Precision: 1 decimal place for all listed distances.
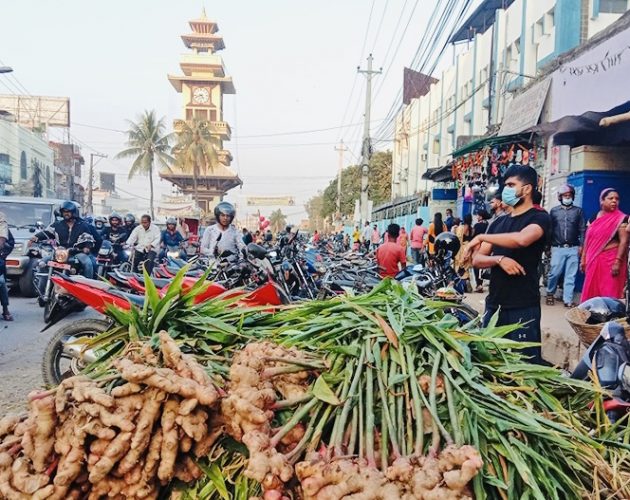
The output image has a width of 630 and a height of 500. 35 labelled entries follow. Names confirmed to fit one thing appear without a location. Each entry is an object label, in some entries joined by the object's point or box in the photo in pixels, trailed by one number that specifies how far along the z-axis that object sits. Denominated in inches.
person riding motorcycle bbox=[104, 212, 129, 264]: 436.5
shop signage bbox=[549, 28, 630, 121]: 239.9
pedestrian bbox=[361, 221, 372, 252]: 781.0
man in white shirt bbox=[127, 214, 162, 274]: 384.5
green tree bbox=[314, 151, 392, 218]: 1898.4
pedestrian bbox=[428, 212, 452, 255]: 483.5
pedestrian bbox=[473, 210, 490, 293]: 372.8
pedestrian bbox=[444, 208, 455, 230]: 518.9
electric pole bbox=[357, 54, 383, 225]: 1016.2
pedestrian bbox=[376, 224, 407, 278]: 297.4
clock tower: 2226.9
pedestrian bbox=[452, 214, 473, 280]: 402.9
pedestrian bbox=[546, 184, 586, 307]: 279.9
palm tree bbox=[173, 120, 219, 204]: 1681.8
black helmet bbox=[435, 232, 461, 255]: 264.1
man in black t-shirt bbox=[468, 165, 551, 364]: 128.5
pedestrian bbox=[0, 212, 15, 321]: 276.7
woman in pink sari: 237.6
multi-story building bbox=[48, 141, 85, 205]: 1964.1
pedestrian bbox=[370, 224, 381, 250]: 811.7
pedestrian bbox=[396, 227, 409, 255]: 658.8
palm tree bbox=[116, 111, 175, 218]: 1643.7
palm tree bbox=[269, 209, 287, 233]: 3134.8
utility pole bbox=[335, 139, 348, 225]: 1972.2
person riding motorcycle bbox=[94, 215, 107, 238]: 467.7
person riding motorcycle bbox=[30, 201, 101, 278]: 291.3
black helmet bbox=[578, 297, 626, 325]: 123.0
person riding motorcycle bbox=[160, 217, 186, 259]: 510.6
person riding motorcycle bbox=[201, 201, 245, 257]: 254.2
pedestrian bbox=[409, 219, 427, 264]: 598.9
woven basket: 121.0
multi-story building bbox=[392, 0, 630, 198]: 535.5
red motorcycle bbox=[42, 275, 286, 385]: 153.7
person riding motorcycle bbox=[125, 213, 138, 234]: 481.5
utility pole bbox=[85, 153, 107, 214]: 1842.8
